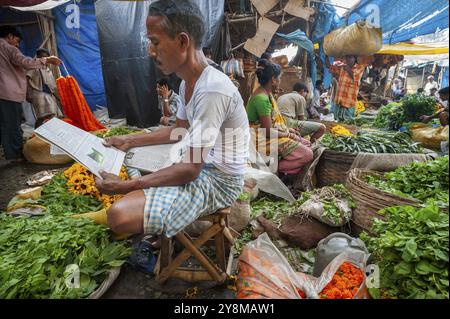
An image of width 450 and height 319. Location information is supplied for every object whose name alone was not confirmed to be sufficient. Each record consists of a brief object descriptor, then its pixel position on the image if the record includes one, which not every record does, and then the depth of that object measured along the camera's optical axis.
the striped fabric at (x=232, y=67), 6.84
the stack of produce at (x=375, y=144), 3.75
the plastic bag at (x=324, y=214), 2.69
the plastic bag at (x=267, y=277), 1.61
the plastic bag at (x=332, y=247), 2.09
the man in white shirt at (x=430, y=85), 16.75
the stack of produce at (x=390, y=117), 7.60
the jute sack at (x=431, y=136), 5.30
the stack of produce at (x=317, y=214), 2.71
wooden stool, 2.01
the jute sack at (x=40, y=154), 4.96
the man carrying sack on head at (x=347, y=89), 7.93
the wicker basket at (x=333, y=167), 3.65
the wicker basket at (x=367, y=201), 2.36
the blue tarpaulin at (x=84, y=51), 7.59
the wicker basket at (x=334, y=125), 5.90
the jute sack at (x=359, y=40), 5.96
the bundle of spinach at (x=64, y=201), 2.83
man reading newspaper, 1.67
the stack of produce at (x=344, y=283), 1.66
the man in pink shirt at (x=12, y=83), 4.74
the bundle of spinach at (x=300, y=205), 2.75
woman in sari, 3.84
